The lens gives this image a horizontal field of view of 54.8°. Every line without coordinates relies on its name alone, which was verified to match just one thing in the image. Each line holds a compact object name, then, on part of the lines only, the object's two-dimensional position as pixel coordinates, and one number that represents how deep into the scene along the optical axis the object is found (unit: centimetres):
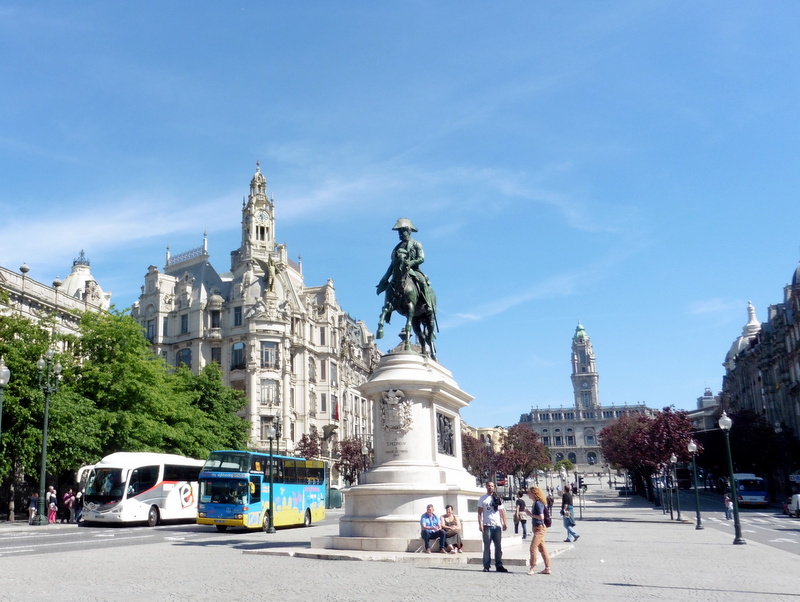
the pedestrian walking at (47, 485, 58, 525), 3838
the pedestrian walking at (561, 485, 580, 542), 2564
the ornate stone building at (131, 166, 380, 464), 7362
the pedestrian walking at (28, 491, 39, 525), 3707
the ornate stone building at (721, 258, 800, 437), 7294
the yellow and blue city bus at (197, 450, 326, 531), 3019
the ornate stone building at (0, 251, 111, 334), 4844
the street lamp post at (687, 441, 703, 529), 3772
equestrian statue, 2234
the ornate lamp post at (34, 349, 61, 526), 3294
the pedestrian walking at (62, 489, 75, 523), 3944
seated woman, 1778
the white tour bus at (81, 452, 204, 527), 3481
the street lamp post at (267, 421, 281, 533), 3006
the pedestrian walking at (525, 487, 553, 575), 1494
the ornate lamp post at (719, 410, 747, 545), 2433
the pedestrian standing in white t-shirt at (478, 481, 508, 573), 1521
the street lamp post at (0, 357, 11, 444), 2594
